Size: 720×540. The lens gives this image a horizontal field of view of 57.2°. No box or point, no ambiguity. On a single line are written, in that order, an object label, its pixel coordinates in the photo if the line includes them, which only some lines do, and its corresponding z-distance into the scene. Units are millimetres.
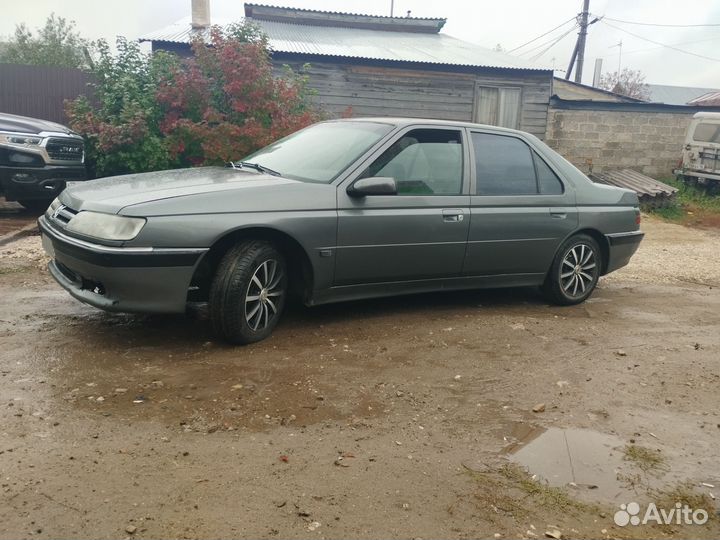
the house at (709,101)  23203
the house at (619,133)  17391
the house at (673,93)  52469
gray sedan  4066
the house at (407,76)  15914
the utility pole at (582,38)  31188
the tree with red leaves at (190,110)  10203
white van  16531
